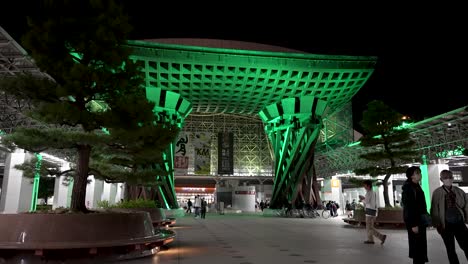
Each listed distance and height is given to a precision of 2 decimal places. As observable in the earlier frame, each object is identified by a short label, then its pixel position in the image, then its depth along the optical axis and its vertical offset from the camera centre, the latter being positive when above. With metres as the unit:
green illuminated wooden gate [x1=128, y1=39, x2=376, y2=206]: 31.69 +10.57
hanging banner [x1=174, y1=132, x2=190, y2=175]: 40.09 +4.62
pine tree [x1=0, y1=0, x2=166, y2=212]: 8.06 +2.51
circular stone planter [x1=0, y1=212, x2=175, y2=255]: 6.98 -0.68
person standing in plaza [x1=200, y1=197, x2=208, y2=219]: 27.58 -0.76
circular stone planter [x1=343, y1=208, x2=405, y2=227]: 16.30 -0.78
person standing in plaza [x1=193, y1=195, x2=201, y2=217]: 30.47 -0.65
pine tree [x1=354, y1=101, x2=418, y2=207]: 18.02 +3.05
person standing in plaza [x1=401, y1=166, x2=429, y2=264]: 5.41 -0.24
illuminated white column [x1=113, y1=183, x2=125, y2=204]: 45.62 +0.54
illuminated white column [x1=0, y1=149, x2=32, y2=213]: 22.94 +0.46
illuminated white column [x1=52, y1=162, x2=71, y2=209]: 32.59 +0.08
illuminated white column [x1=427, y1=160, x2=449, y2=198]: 27.61 +2.04
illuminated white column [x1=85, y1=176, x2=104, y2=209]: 34.91 +0.49
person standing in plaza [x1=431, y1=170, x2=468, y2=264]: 5.39 -0.24
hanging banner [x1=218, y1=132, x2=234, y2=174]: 42.38 +5.66
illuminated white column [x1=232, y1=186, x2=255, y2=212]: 45.94 -0.09
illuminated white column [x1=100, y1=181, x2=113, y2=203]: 39.96 +0.66
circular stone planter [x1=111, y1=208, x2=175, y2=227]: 15.53 -0.81
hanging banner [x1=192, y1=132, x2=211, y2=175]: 44.38 +5.27
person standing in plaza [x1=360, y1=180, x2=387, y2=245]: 10.18 -0.30
